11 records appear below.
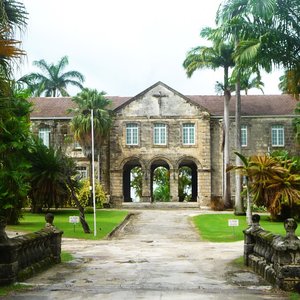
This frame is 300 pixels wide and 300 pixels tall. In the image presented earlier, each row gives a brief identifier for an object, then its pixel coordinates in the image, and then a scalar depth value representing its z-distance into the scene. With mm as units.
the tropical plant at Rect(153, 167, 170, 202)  51071
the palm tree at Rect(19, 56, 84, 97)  48122
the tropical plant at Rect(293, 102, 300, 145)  30691
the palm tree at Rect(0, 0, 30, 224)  6786
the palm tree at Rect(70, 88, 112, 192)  32681
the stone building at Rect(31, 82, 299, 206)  35798
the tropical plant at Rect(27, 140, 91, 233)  26974
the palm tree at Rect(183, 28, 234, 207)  28796
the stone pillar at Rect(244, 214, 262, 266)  11026
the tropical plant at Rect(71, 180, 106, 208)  31602
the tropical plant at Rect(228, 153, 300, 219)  22694
